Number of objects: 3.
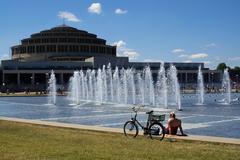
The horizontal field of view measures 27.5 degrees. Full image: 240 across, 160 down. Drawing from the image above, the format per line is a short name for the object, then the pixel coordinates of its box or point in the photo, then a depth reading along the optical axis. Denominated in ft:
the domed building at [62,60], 520.01
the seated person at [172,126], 65.92
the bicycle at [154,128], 62.69
